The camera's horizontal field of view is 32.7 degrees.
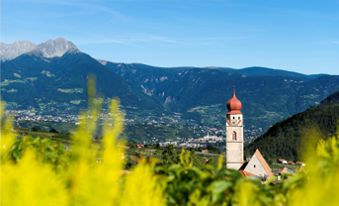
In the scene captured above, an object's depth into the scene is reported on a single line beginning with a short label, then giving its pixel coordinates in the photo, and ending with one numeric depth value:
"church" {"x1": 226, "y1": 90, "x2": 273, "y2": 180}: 91.00
